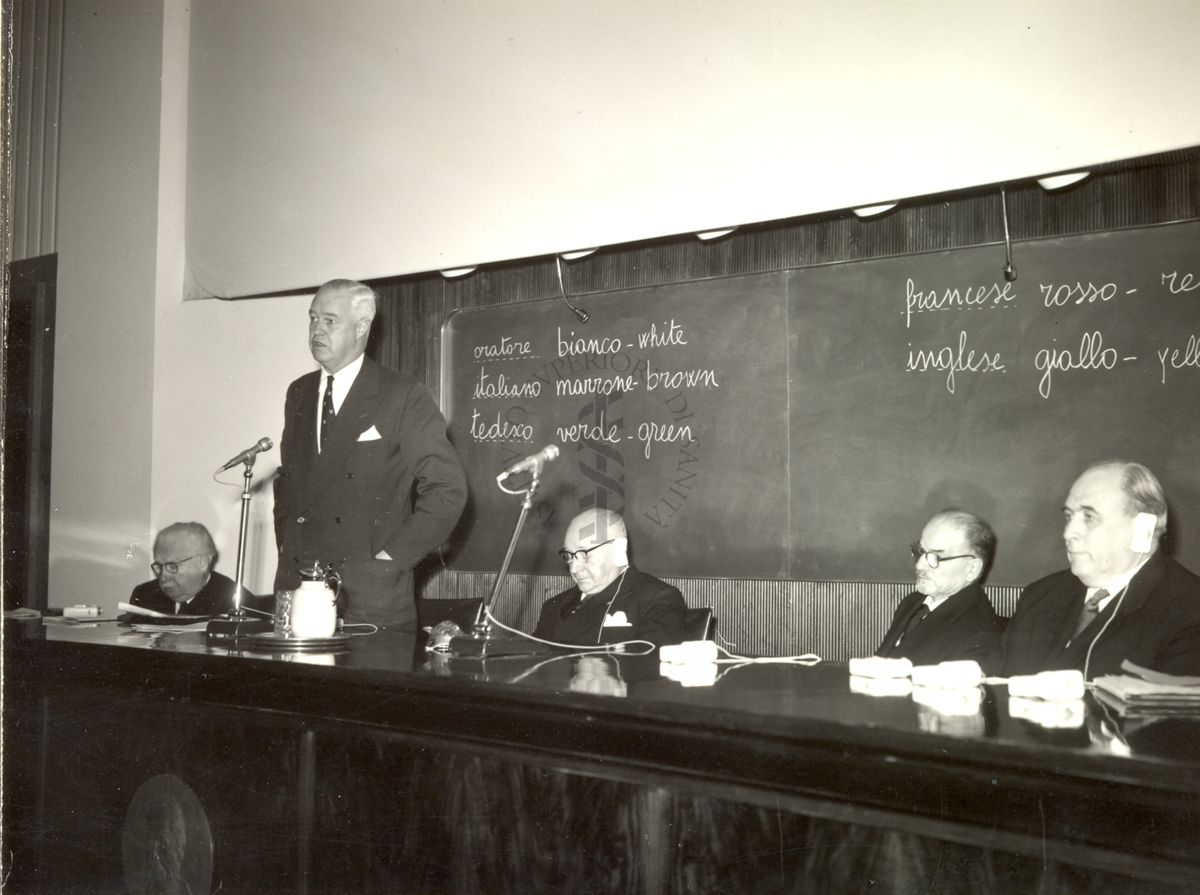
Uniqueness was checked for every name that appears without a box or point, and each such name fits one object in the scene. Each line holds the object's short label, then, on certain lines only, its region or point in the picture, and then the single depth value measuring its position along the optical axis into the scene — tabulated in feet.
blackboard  9.86
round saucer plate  7.86
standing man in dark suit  10.28
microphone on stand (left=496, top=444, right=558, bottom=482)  7.85
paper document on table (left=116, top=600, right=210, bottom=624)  9.64
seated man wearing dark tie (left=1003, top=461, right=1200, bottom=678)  7.38
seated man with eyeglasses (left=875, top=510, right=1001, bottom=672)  8.82
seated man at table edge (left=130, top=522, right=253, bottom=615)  12.47
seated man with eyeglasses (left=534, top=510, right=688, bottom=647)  10.20
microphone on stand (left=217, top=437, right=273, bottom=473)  8.71
